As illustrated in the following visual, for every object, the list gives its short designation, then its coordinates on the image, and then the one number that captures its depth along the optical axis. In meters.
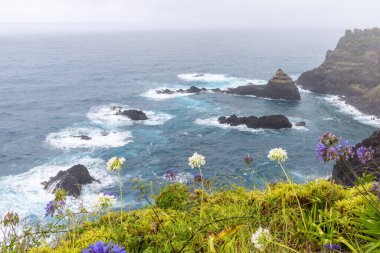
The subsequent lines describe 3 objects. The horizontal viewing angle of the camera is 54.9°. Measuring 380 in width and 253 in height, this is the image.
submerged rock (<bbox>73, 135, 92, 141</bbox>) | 49.54
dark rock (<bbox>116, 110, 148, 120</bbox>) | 59.53
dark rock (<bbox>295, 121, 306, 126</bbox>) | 57.00
